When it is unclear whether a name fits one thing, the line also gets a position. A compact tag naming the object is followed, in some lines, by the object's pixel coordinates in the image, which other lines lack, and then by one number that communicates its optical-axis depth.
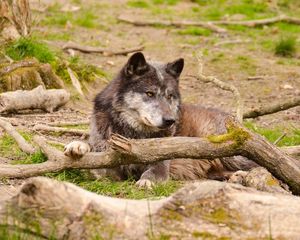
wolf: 13.65
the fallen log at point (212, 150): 11.09
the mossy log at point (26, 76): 18.87
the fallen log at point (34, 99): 17.56
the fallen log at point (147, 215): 7.63
